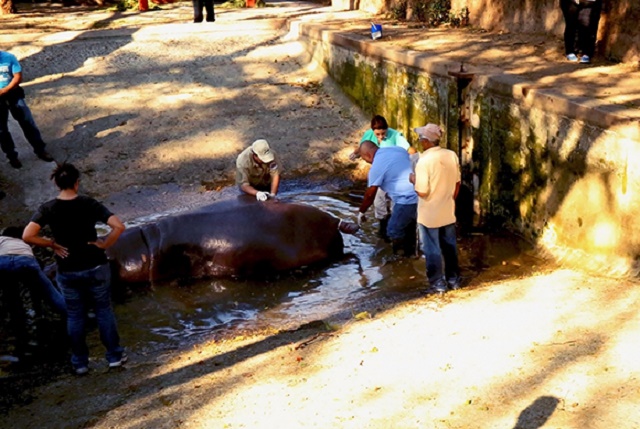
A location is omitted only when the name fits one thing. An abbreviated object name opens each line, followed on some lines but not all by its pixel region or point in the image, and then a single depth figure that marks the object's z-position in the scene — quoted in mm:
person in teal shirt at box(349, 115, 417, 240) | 9617
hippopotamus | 8883
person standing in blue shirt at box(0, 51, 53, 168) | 11602
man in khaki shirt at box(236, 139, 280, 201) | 9320
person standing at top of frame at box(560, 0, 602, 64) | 10898
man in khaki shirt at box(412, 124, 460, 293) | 7516
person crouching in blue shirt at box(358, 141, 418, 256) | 8820
